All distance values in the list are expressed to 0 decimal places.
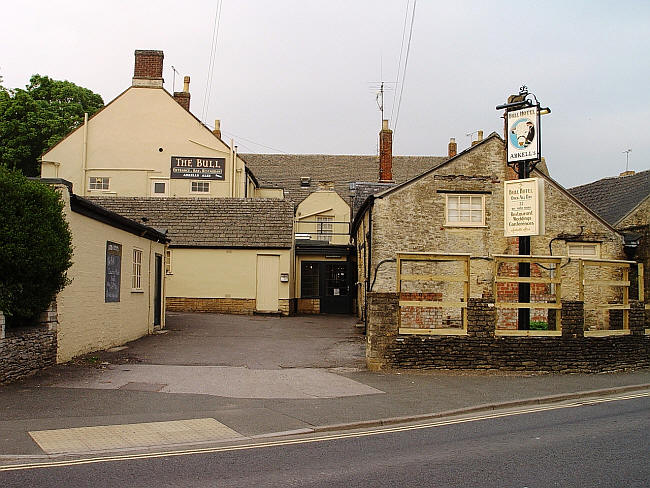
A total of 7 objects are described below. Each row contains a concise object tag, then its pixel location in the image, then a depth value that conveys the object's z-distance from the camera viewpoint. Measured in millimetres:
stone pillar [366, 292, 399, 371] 13641
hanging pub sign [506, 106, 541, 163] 15277
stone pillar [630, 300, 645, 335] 15617
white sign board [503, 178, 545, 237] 14734
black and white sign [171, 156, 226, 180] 37569
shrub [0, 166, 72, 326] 11078
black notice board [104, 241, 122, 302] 16141
